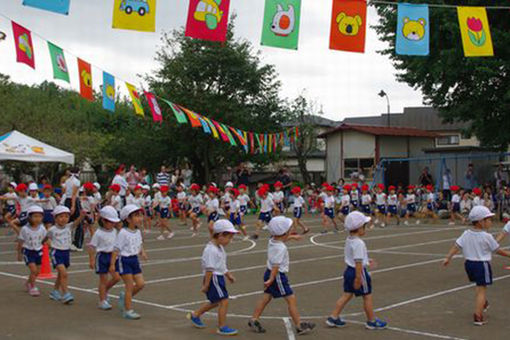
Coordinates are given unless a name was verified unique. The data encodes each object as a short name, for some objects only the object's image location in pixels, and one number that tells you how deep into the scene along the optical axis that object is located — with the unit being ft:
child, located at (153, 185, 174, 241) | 67.77
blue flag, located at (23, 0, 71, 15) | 36.19
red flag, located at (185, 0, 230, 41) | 41.83
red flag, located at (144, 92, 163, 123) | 69.10
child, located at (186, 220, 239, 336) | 24.31
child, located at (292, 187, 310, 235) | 70.08
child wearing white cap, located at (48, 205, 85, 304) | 30.50
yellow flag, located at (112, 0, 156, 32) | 39.58
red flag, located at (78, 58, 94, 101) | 56.03
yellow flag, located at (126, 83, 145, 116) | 62.69
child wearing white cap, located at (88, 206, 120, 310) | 29.07
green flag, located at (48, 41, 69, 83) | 51.06
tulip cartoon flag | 46.98
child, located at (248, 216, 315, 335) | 24.21
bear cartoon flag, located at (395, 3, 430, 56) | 46.09
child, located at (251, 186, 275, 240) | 66.44
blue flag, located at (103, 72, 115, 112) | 59.57
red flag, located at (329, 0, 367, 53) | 44.06
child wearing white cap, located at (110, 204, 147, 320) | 27.14
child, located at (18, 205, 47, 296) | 32.53
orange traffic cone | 38.68
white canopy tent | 64.64
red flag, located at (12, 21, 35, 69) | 47.03
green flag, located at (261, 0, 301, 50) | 43.37
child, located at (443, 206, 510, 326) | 26.35
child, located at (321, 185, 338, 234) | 72.28
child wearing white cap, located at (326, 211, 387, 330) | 24.88
